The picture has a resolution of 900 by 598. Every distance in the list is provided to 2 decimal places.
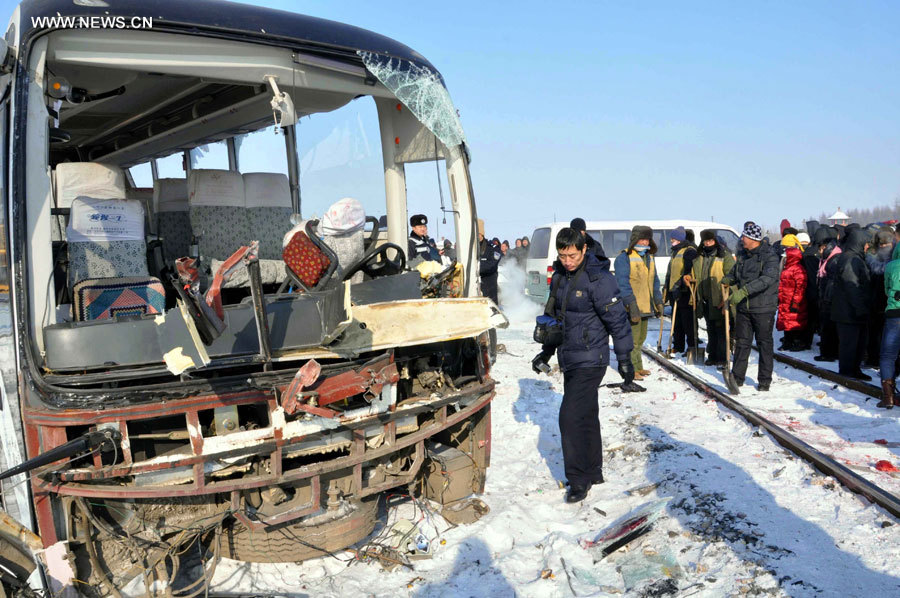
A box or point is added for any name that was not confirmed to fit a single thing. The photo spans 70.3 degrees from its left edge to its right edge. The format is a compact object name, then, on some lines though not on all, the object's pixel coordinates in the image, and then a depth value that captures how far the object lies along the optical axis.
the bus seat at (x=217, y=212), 5.67
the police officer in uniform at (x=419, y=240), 6.67
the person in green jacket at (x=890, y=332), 6.46
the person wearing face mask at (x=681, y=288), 9.98
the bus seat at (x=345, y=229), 4.56
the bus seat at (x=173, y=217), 6.29
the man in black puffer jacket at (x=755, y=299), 7.31
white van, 15.88
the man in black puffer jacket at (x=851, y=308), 7.67
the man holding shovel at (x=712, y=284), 8.95
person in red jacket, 10.12
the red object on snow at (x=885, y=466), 4.65
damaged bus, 3.14
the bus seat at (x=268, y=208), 5.95
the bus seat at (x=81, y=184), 4.45
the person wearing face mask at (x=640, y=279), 8.59
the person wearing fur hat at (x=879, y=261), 7.56
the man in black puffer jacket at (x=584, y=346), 4.64
